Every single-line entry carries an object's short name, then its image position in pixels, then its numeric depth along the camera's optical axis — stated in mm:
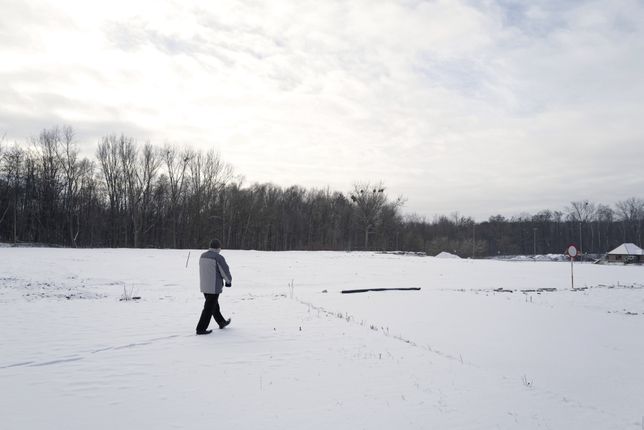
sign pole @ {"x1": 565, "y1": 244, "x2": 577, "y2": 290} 28250
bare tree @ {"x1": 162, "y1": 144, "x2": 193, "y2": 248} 61156
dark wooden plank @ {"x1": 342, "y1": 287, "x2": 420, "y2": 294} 20891
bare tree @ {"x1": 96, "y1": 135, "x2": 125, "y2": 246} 58938
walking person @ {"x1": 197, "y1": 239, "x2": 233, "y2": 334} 9747
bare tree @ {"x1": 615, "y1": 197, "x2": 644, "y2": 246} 118919
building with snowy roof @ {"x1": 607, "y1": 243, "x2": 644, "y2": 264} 71875
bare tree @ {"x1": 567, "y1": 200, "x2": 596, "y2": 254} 130000
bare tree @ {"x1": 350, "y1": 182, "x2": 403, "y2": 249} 77562
